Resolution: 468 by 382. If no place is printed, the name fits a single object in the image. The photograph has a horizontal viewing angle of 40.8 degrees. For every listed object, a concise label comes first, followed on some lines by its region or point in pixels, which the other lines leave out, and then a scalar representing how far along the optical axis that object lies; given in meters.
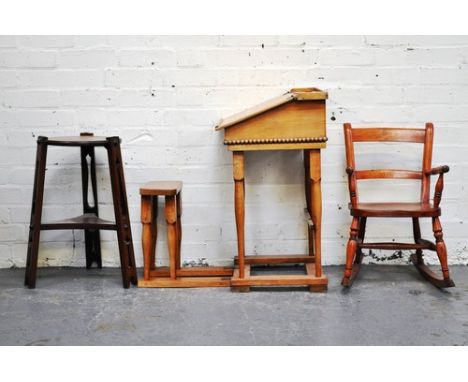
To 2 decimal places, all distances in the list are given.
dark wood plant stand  3.77
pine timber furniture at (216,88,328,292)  3.52
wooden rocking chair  3.65
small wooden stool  3.75
